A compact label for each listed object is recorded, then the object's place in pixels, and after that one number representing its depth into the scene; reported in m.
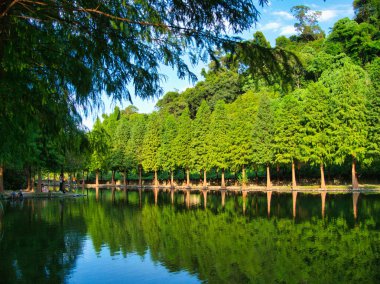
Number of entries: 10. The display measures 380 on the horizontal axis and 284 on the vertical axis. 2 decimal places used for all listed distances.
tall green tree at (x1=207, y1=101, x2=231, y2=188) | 49.91
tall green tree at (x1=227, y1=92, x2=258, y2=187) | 47.66
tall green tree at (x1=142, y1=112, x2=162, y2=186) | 61.75
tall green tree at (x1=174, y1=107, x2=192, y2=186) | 56.84
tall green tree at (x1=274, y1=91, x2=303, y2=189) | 42.25
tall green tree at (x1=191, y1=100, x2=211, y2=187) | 53.31
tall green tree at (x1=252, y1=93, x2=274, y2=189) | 44.81
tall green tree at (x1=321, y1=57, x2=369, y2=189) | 38.06
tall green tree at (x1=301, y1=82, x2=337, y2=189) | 39.75
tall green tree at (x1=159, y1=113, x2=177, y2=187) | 58.66
